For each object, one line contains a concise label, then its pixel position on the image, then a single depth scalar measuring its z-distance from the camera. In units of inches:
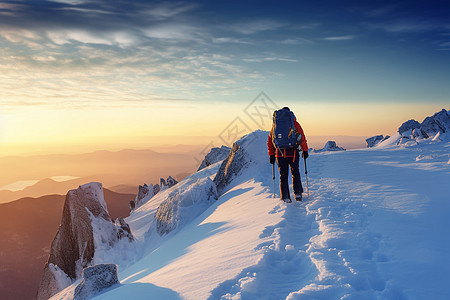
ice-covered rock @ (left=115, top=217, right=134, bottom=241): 605.6
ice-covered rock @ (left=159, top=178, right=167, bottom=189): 1512.3
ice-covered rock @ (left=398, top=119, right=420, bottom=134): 1875.0
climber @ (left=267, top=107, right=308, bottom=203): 359.9
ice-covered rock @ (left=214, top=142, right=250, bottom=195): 614.9
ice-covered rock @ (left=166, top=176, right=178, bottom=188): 1419.7
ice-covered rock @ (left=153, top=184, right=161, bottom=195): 1481.8
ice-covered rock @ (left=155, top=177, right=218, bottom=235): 532.7
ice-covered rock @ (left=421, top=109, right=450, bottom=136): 1582.2
